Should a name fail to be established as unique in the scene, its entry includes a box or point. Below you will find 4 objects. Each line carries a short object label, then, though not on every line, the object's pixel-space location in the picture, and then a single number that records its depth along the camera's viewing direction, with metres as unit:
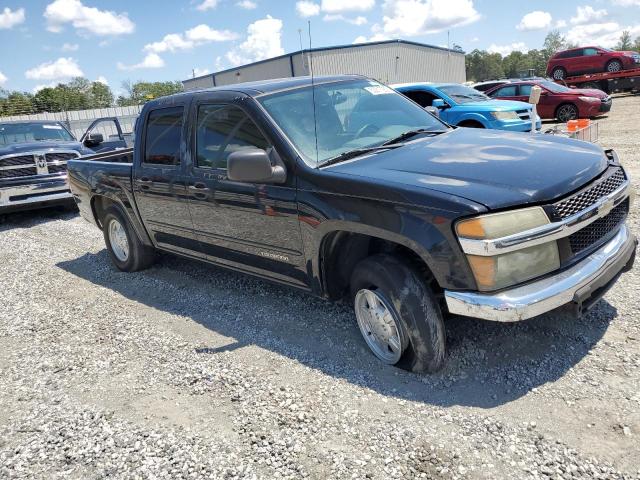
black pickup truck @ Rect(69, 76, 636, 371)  2.78
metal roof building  37.31
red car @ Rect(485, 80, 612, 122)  17.06
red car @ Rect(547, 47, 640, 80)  24.94
